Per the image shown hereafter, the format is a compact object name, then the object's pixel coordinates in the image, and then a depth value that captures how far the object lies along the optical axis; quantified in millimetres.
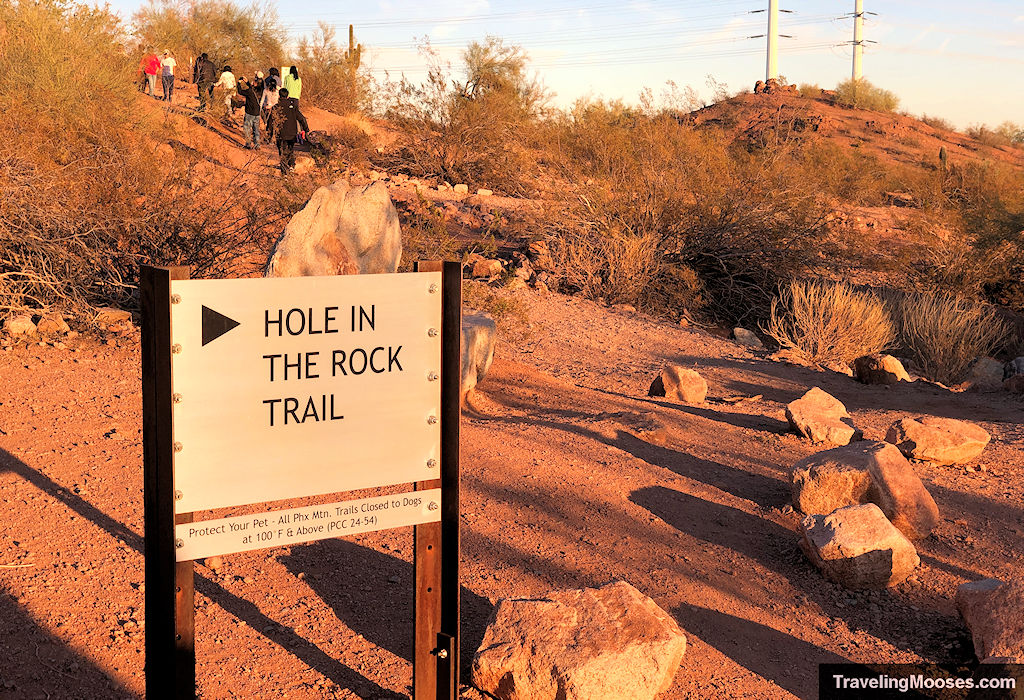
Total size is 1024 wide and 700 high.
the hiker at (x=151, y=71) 22458
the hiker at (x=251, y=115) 19359
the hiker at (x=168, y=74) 22422
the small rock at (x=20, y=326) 8281
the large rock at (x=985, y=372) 11758
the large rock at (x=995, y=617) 3537
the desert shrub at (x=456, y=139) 20141
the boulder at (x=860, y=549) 4438
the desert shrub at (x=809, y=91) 47500
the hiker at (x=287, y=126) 18500
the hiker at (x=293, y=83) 19891
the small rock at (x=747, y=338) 12266
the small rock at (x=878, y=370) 10117
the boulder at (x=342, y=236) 7477
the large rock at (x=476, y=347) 7543
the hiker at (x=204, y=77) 24688
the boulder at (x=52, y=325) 8555
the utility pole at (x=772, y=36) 48594
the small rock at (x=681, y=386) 8016
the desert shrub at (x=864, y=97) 46156
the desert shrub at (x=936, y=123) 46188
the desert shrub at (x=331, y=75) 28484
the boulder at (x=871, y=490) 5113
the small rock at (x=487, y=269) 13109
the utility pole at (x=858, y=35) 54375
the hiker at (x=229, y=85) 23703
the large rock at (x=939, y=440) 6453
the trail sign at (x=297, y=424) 2719
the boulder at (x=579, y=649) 3326
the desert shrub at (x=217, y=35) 30641
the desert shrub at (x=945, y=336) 12438
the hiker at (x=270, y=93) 19719
